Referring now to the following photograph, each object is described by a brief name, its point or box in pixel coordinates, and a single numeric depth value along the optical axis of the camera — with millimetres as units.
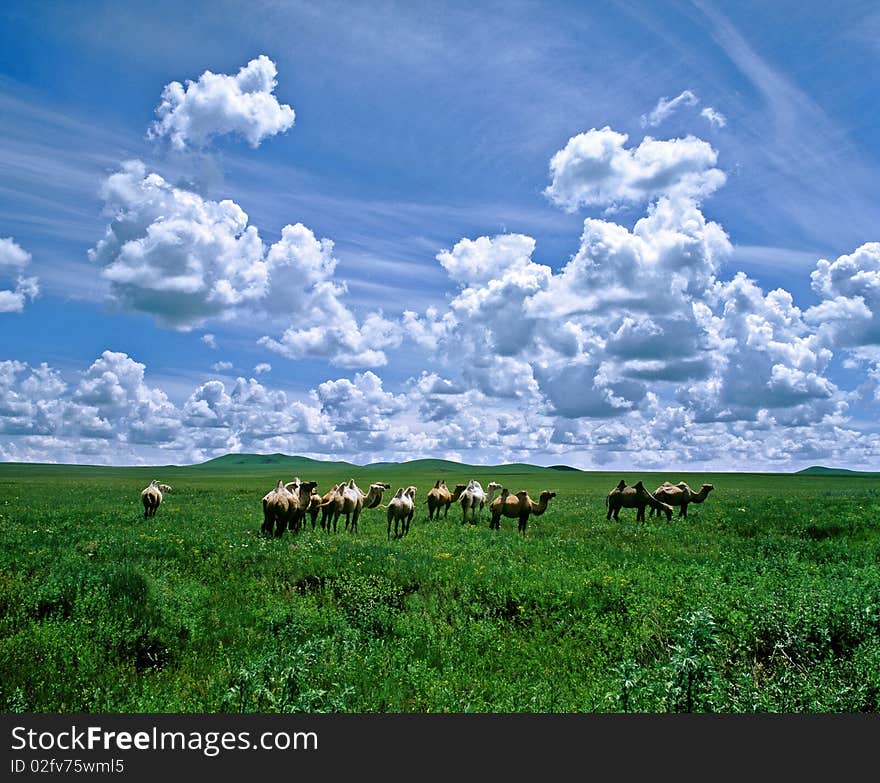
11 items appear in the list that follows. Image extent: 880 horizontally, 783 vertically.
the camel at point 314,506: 24609
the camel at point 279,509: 20422
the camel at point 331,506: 23359
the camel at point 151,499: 26984
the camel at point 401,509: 21406
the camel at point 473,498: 27312
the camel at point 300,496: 21845
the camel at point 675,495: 28938
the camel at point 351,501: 23578
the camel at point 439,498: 28203
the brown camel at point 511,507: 23828
